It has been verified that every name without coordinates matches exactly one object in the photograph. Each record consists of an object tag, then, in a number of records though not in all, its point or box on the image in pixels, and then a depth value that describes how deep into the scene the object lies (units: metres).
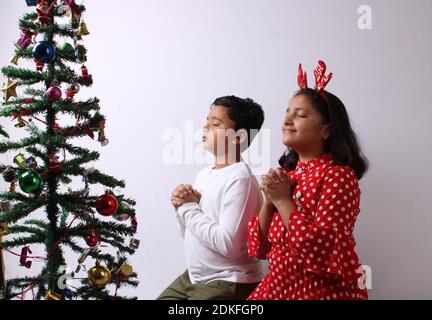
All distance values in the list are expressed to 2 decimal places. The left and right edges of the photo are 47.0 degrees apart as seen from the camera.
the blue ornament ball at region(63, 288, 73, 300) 1.42
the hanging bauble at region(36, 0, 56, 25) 1.40
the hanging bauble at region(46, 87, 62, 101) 1.40
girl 1.26
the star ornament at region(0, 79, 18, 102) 1.42
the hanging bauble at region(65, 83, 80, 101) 1.45
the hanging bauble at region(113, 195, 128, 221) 1.51
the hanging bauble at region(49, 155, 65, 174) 1.42
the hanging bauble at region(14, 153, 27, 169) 1.41
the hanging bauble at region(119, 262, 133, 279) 1.52
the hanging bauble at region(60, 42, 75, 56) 1.45
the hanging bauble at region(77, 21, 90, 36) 1.49
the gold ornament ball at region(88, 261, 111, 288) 1.44
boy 1.50
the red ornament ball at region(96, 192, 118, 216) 1.43
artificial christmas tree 1.41
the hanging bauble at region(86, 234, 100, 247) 1.46
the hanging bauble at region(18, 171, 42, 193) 1.32
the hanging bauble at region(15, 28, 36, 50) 1.43
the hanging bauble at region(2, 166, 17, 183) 1.38
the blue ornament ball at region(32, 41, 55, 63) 1.36
